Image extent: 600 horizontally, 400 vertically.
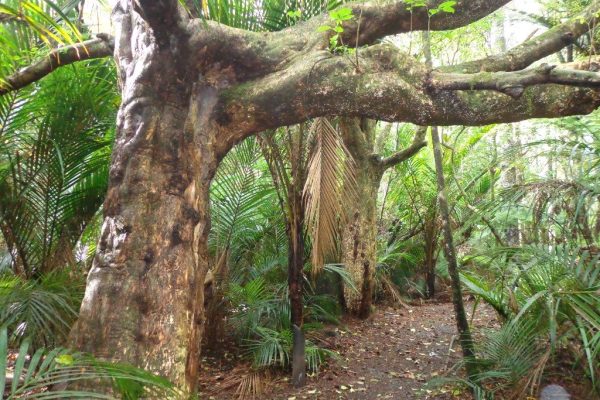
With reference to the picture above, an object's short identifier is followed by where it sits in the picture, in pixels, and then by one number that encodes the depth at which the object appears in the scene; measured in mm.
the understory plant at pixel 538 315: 2686
